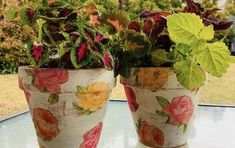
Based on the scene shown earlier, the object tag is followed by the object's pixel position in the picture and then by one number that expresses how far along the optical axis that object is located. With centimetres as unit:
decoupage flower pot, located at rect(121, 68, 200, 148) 66
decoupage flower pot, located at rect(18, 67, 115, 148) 59
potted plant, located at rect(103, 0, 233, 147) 60
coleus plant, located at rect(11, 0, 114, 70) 58
